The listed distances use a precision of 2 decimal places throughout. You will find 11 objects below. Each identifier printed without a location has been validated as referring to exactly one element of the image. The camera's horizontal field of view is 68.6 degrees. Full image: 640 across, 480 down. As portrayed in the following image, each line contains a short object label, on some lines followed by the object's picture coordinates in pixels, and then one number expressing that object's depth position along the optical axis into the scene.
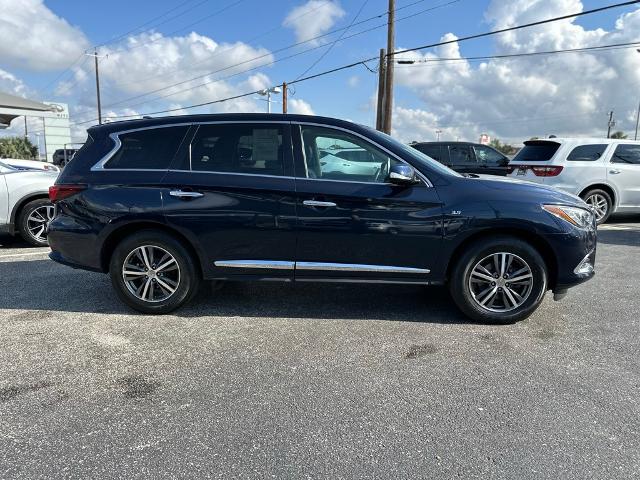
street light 31.27
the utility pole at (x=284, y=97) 31.72
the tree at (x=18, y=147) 66.28
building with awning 17.08
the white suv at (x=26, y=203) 7.06
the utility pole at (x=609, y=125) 62.47
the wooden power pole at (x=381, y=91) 20.16
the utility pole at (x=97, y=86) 47.75
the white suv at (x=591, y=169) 9.05
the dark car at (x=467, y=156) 13.22
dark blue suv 4.00
